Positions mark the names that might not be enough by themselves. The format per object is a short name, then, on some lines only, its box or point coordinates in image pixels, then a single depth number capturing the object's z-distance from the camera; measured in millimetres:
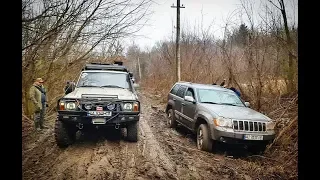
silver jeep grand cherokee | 5559
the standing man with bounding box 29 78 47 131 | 7375
